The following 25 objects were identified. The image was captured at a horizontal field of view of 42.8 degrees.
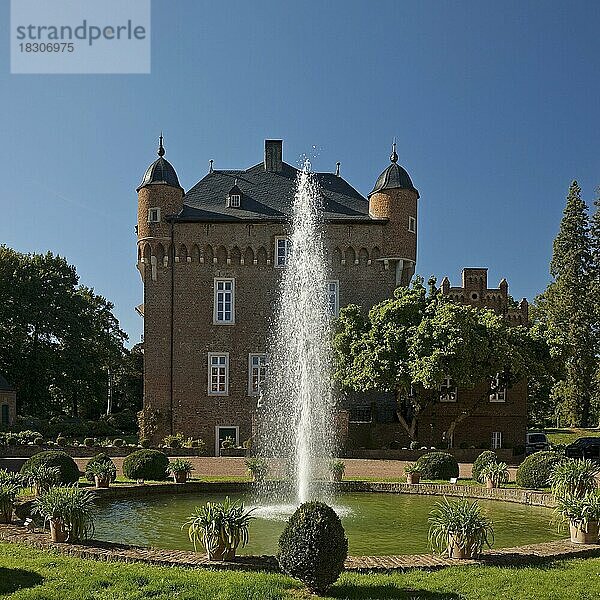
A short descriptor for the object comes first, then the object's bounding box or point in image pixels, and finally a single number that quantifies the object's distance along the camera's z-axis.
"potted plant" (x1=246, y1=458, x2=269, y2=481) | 21.39
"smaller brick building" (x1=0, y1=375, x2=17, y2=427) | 46.81
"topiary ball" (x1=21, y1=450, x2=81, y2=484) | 19.44
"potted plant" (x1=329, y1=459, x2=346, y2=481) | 21.55
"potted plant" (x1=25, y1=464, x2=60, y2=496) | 17.23
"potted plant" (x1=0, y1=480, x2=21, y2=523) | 12.74
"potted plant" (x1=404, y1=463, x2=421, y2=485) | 21.52
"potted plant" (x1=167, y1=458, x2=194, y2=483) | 21.25
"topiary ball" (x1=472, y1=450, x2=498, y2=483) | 22.23
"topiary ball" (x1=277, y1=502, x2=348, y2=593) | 8.78
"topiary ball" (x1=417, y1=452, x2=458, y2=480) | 22.80
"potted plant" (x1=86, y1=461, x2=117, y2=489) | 19.39
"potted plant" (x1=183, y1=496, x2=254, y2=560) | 9.96
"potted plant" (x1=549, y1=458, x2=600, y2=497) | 15.50
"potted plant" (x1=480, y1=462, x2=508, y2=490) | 20.67
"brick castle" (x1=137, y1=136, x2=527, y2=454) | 37.62
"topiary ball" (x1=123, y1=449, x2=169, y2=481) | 21.91
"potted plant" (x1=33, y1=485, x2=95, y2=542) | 10.91
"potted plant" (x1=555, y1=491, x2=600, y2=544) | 11.45
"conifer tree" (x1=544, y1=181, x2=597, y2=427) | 51.94
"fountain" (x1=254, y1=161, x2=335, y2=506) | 28.83
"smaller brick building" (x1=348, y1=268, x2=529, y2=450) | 37.25
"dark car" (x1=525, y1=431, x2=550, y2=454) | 37.97
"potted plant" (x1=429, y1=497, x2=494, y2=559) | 10.33
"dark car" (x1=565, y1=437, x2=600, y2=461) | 32.72
